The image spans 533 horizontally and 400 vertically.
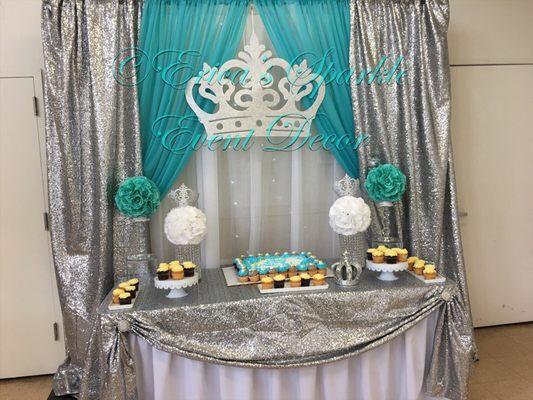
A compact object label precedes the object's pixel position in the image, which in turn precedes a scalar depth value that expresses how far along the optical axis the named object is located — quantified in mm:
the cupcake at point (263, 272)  2389
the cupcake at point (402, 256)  2412
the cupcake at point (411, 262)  2533
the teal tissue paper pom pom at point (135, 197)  2328
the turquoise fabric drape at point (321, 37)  2635
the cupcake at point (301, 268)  2406
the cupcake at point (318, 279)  2295
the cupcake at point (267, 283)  2268
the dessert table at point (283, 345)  2082
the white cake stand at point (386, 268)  2357
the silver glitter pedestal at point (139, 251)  2479
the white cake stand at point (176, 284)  2166
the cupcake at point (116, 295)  2117
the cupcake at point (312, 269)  2418
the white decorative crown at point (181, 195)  2451
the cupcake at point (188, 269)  2213
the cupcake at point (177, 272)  2180
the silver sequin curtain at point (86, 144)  2455
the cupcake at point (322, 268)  2408
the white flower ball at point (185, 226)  2285
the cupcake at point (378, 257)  2389
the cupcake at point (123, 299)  2104
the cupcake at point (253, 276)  2385
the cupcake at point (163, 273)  2182
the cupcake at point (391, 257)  2373
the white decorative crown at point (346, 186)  2592
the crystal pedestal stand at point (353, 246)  2555
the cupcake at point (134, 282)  2238
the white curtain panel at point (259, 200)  2723
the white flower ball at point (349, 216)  2391
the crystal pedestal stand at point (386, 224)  2766
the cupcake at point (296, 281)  2279
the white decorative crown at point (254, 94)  2568
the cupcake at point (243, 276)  2383
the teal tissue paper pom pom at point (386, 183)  2520
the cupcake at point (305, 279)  2286
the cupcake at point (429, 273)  2377
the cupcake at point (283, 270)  2383
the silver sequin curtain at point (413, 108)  2705
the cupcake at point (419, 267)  2449
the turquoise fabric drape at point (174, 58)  2535
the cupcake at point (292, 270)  2398
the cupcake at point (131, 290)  2171
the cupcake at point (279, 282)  2281
